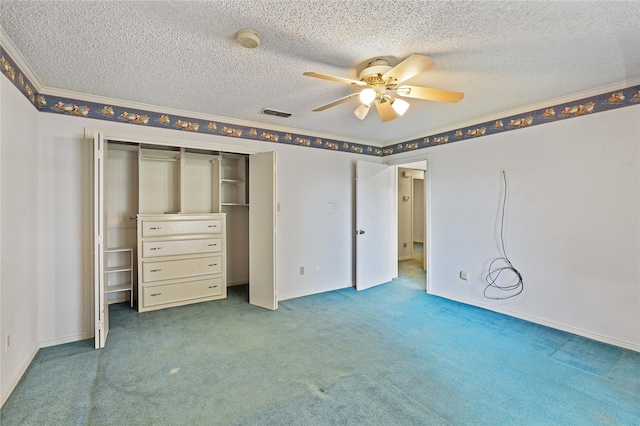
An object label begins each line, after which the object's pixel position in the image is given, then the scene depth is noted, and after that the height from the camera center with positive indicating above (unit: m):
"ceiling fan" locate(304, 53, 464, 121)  1.95 +0.96
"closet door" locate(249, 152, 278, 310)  3.74 -0.24
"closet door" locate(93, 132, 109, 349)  2.67 -0.21
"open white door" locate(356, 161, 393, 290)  4.65 -0.19
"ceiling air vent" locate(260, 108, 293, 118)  3.45 +1.21
